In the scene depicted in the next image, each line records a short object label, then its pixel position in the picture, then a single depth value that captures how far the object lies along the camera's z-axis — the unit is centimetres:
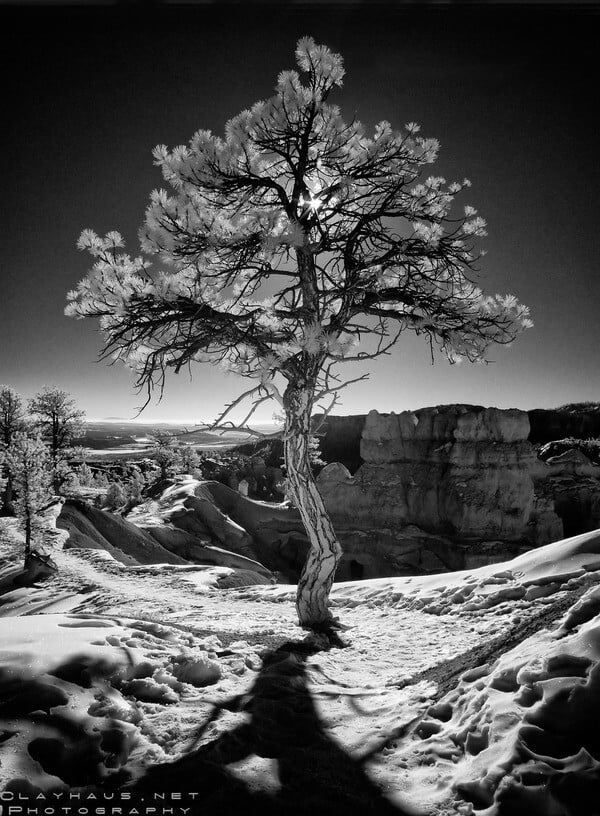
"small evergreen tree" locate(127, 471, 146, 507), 2445
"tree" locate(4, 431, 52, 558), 1480
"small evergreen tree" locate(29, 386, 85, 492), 3058
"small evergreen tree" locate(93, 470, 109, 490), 3927
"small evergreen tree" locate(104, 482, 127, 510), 2431
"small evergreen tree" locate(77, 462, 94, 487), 3761
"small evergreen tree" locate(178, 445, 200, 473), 4652
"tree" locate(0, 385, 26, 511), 3098
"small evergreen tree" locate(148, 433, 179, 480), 3823
